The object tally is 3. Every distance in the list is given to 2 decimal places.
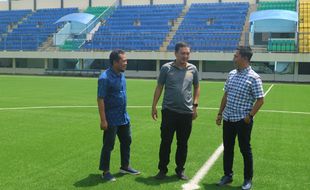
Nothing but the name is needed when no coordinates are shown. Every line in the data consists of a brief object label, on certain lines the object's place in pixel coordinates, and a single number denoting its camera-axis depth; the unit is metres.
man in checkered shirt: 6.13
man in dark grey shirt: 6.54
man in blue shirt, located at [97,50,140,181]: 6.38
